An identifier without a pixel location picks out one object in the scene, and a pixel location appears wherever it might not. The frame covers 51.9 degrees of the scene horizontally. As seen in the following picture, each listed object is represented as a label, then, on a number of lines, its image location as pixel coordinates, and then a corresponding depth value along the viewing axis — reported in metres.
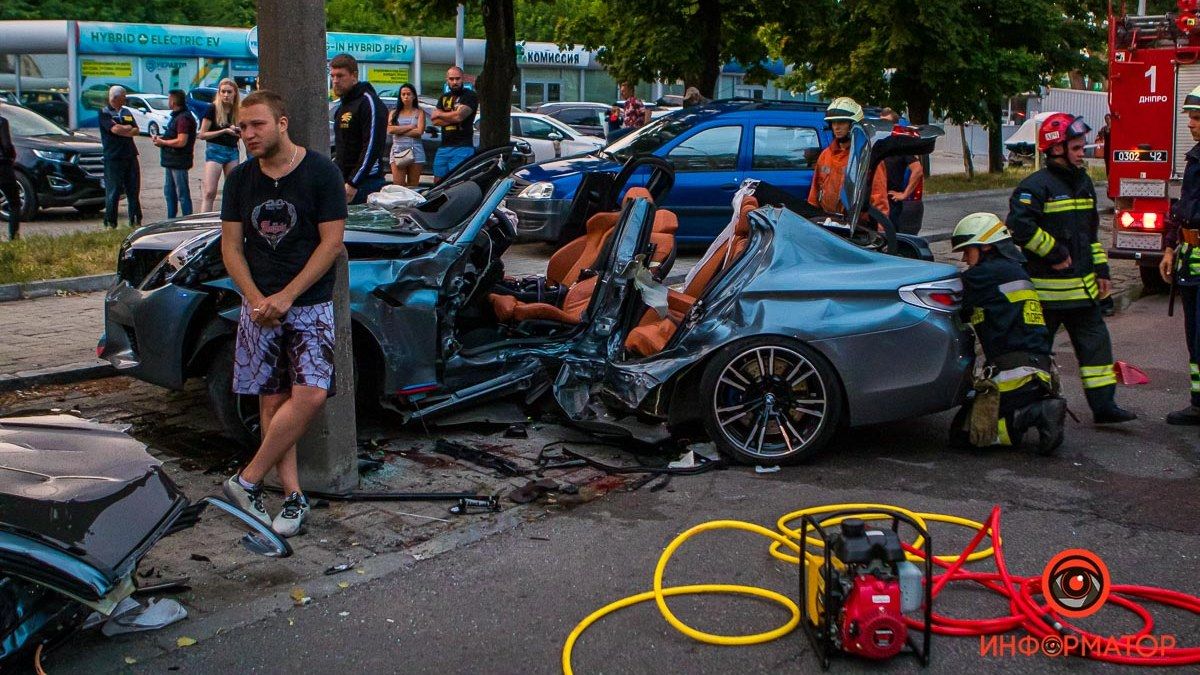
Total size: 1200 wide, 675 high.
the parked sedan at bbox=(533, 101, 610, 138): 30.97
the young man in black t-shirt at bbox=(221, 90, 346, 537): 5.05
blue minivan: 13.17
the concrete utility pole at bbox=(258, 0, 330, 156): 5.49
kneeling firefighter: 6.30
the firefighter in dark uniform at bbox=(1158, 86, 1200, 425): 7.16
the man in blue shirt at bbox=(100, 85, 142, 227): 14.78
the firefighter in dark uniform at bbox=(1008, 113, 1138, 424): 6.90
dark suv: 15.70
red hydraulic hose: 4.04
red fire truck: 11.77
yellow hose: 4.19
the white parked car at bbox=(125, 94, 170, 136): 35.94
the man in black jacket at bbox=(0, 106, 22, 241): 13.18
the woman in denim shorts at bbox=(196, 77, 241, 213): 14.06
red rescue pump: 3.80
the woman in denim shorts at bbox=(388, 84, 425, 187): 13.35
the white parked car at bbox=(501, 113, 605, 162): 24.83
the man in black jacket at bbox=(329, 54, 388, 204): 9.16
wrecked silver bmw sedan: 6.16
